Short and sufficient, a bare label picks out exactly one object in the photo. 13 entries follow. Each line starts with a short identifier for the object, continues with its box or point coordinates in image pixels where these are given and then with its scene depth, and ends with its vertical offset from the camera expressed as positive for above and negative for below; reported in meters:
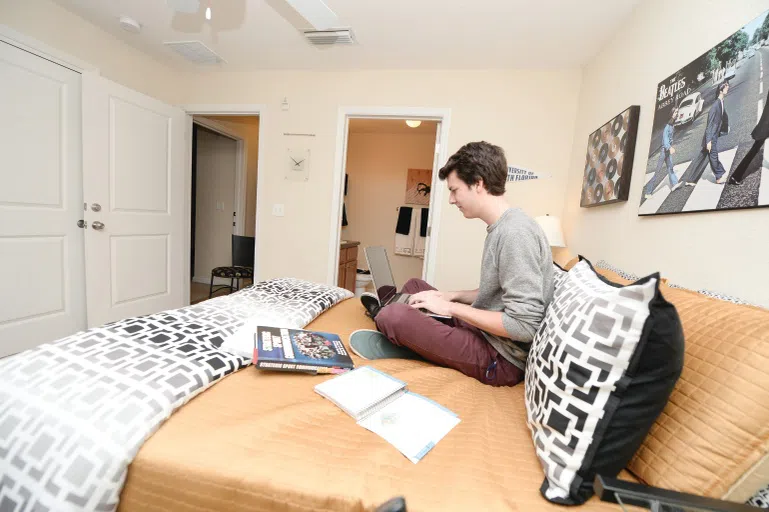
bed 0.56 -0.47
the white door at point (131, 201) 2.30 +0.01
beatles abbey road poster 0.91 +0.40
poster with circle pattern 1.61 +0.46
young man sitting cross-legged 0.96 -0.26
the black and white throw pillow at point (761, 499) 0.55 -0.44
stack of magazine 0.90 -0.43
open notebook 0.69 -0.47
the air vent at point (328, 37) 2.17 +1.29
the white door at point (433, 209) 2.71 +0.14
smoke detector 2.17 +1.26
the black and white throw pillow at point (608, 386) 0.54 -0.27
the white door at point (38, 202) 1.92 -0.04
